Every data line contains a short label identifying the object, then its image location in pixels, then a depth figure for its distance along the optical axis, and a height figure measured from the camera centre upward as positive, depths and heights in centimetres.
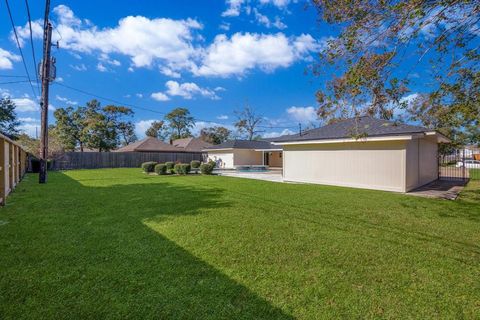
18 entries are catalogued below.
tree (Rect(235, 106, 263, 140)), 4262 +604
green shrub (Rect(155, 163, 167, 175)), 1792 -75
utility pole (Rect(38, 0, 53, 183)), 1142 +331
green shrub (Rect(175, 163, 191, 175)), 1792 -69
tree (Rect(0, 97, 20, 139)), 2242 +373
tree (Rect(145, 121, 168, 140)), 5109 +559
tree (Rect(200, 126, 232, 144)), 5306 +504
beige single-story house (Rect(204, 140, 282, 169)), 2655 +44
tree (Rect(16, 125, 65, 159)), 2358 +133
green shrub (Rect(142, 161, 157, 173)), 1886 -58
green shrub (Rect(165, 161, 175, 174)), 1889 -65
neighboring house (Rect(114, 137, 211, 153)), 3068 +160
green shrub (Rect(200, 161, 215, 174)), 1838 -71
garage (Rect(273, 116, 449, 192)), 1015 +7
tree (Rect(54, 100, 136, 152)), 3238 +396
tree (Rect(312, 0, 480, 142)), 448 +204
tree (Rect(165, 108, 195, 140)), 4826 +691
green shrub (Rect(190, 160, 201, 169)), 2239 -51
